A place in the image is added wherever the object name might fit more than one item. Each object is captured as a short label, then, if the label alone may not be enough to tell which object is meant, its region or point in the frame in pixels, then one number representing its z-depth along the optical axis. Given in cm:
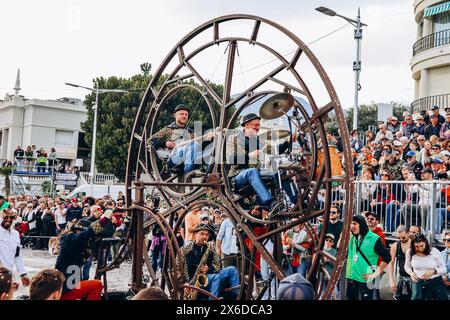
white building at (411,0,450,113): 2338
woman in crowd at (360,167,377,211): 895
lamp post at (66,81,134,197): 3251
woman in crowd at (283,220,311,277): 740
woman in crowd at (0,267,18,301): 480
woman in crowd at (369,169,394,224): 869
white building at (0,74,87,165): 4492
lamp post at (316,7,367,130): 1584
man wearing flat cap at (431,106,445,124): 1230
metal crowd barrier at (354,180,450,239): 791
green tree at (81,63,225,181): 3447
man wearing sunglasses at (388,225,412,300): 719
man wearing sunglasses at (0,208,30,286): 799
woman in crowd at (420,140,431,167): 1033
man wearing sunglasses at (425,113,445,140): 1209
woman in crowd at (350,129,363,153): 1341
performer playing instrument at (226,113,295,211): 607
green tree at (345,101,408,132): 3762
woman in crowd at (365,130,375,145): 1423
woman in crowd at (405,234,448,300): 683
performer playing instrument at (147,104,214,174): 667
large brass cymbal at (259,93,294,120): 552
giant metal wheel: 513
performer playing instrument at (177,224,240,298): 680
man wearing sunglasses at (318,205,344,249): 772
